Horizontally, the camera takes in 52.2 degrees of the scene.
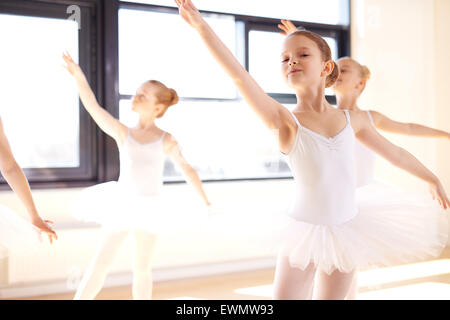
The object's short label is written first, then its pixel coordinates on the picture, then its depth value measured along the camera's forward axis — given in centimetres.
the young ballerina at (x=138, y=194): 187
